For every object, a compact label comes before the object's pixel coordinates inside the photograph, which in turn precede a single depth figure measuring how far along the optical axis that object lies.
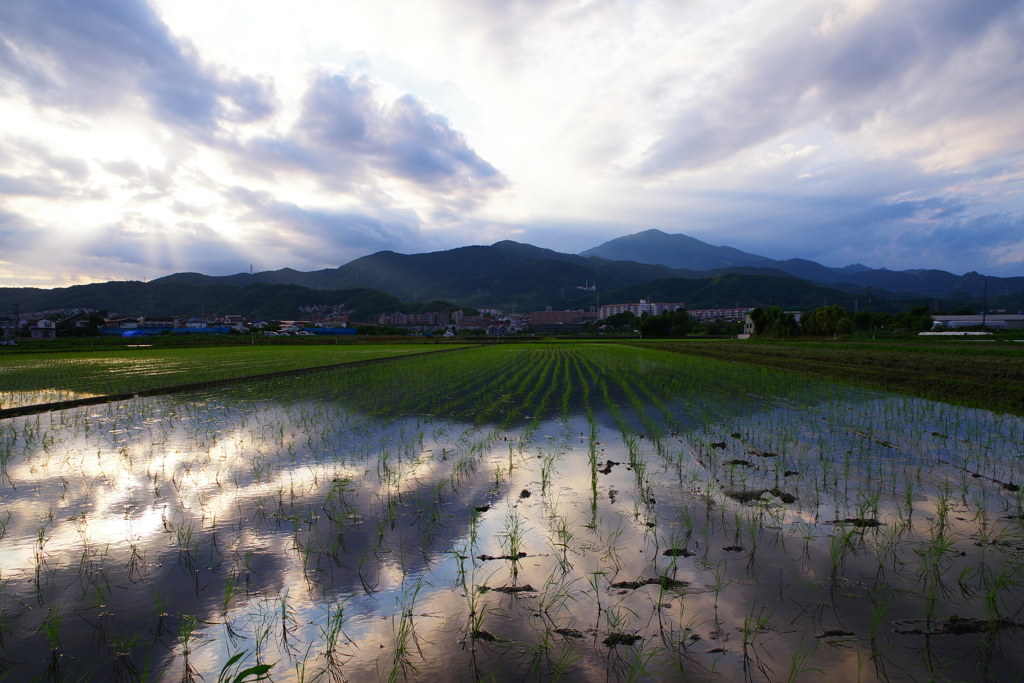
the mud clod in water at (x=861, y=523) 3.89
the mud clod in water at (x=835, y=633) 2.49
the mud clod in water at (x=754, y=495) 4.51
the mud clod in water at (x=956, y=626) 2.51
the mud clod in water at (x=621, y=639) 2.45
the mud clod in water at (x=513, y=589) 2.96
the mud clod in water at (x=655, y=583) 2.99
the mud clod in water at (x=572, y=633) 2.51
